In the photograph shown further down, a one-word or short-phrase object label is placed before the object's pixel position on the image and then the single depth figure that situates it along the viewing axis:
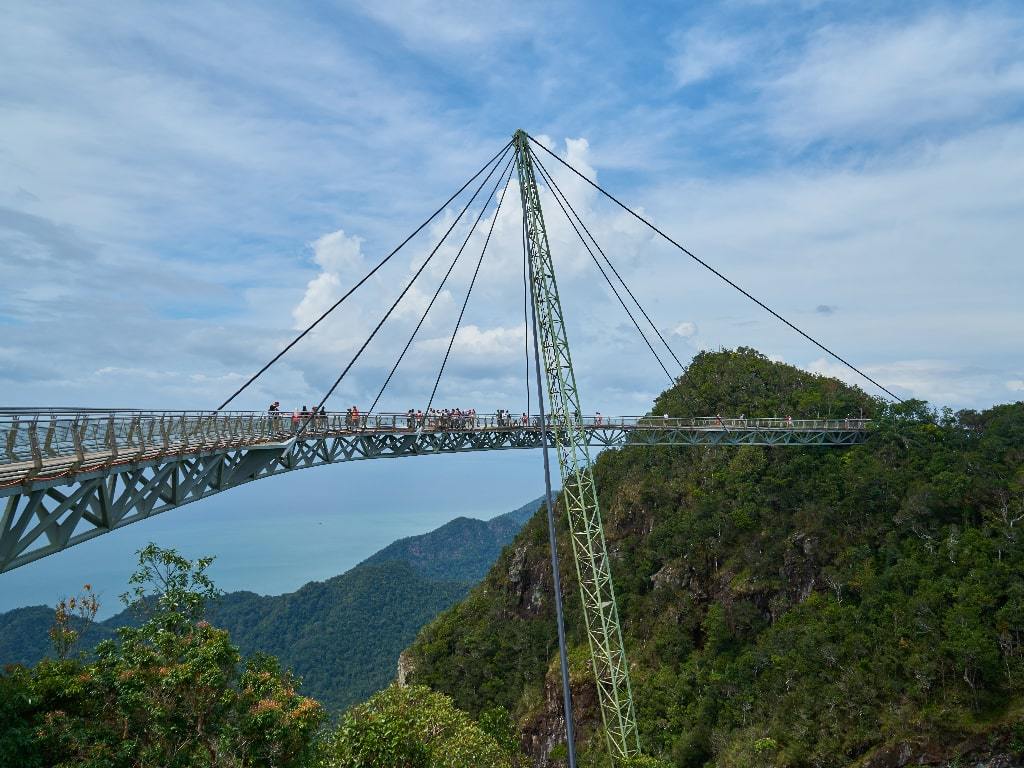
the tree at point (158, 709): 15.07
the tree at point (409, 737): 16.52
